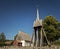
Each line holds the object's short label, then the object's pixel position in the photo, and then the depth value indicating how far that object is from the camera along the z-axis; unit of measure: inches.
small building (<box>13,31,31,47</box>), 678.5
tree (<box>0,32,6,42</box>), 1017.4
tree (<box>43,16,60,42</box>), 587.5
